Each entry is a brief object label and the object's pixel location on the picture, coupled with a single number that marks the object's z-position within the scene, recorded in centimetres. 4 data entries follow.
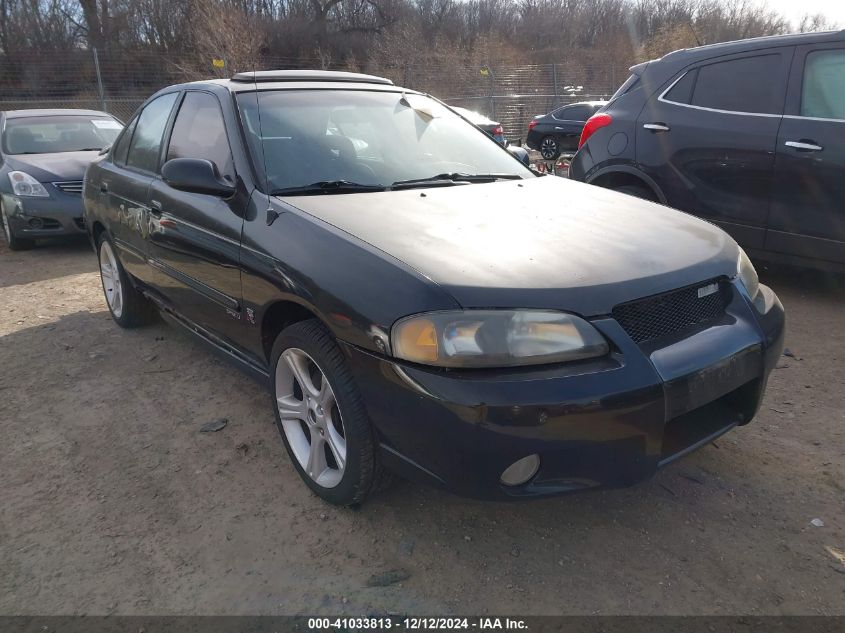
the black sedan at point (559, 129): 1509
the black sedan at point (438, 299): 192
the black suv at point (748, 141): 424
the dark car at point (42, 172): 696
